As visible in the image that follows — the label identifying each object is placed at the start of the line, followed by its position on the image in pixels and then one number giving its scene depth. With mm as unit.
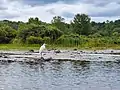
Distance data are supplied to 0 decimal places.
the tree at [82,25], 135762
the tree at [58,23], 129625
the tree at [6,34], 103888
